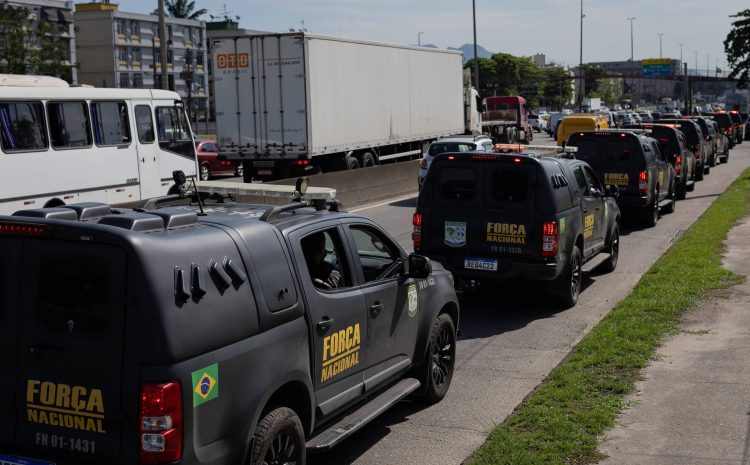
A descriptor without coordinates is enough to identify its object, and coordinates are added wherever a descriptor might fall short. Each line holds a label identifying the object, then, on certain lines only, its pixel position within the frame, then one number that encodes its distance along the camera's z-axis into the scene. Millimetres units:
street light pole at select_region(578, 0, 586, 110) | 100050
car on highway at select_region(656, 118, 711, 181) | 31781
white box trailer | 27234
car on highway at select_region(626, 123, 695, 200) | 25594
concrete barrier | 24970
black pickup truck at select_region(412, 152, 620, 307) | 11695
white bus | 17578
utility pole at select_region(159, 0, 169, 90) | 31719
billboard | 159375
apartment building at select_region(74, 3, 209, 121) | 95062
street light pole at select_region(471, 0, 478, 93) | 65788
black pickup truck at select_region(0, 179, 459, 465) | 4719
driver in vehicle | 6395
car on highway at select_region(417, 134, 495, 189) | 25484
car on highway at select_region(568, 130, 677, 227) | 19438
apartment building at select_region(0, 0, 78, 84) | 82950
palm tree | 112812
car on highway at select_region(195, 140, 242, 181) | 35781
